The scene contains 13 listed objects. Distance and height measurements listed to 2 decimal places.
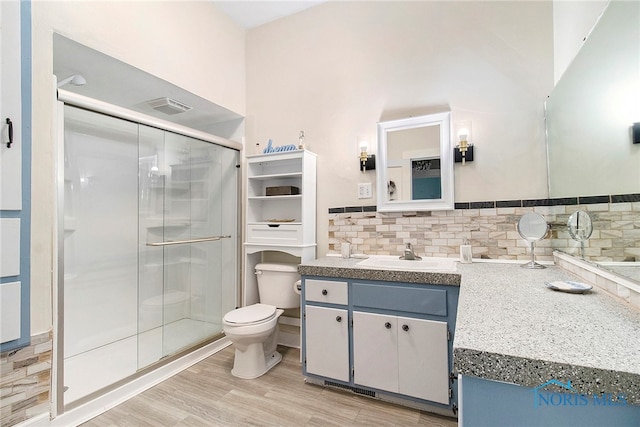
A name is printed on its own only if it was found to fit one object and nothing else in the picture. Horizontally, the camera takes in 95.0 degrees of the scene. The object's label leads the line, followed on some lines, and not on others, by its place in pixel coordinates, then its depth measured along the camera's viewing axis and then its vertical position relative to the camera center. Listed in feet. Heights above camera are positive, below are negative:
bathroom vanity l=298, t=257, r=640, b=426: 1.86 -1.21
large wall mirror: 3.52 +1.48
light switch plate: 7.88 +0.66
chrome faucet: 7.04 -0.98
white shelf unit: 8.06 +0.15
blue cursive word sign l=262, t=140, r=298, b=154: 8.45 +1.98
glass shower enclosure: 7.48 -0.82
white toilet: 6.83 -2.51
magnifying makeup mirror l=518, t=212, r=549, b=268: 5.92 -0.30
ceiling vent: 8.38 +3.31
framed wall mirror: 6.98 +1.25
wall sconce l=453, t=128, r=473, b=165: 6.76 +1.55
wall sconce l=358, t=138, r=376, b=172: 7.77 +1.50
